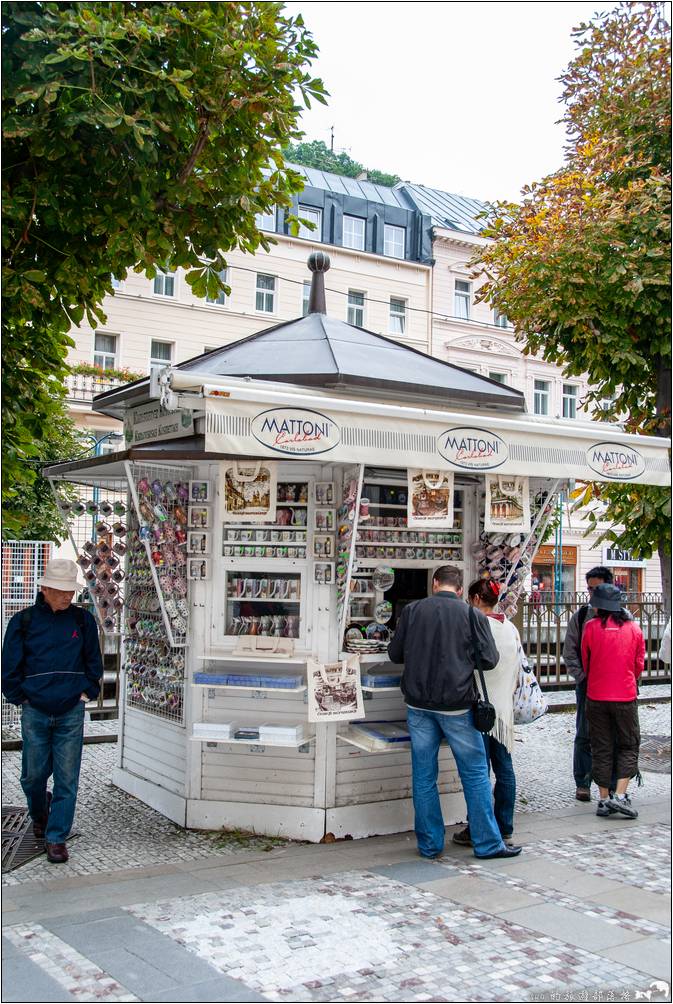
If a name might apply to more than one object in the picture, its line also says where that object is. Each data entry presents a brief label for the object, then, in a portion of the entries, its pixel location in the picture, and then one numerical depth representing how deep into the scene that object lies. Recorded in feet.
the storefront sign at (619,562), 116.98
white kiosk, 20.56
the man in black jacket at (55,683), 19.42
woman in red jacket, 23.38
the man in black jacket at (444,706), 19.42
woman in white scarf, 20.75
